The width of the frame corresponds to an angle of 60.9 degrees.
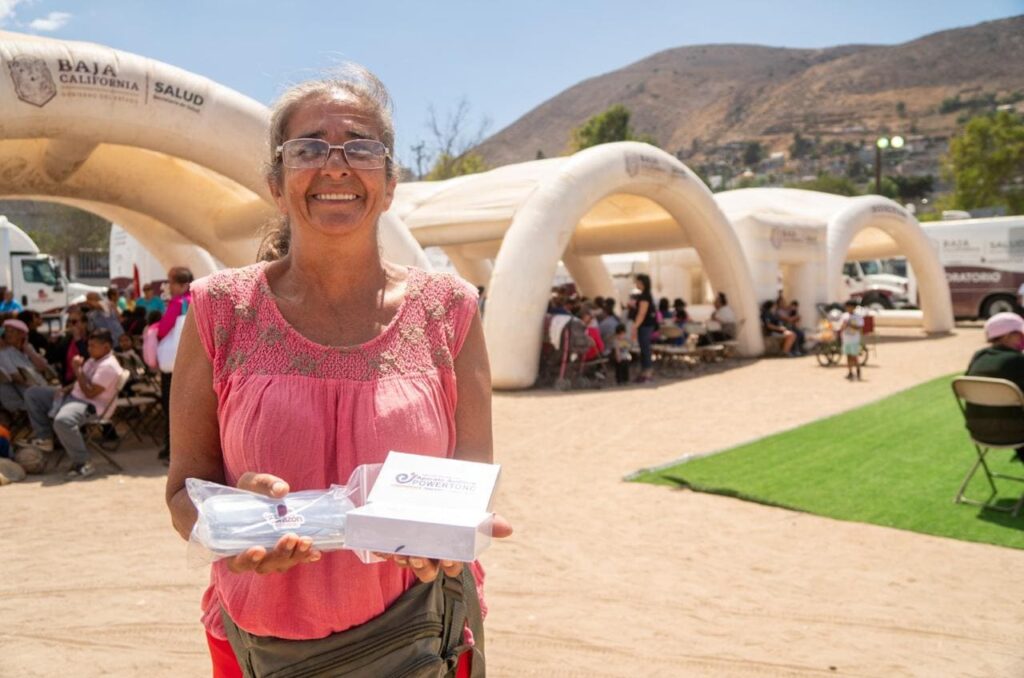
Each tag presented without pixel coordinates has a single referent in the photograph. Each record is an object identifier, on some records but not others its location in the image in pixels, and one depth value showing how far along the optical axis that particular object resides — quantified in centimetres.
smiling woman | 154
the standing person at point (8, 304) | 1380
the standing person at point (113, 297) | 1519
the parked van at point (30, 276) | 1941
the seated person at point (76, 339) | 848
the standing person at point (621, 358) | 1380
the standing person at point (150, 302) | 1319
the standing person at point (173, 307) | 739
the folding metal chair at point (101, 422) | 766
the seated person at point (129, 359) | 923
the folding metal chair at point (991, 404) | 557
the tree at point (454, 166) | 5044
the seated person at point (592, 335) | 1331
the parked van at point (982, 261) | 2181
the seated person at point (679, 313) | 1681
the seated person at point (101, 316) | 1071
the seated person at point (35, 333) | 1055
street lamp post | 2480
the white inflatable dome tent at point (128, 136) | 749
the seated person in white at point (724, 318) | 1672
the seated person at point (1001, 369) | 569
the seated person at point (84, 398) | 755
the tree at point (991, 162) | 4031
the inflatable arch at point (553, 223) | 1238
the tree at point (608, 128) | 5834
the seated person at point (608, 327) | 1397
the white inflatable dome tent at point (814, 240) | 1789
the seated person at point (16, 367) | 826
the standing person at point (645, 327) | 1378
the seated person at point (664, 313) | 1777
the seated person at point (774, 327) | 1733
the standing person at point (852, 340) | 1329
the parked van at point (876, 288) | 2772
